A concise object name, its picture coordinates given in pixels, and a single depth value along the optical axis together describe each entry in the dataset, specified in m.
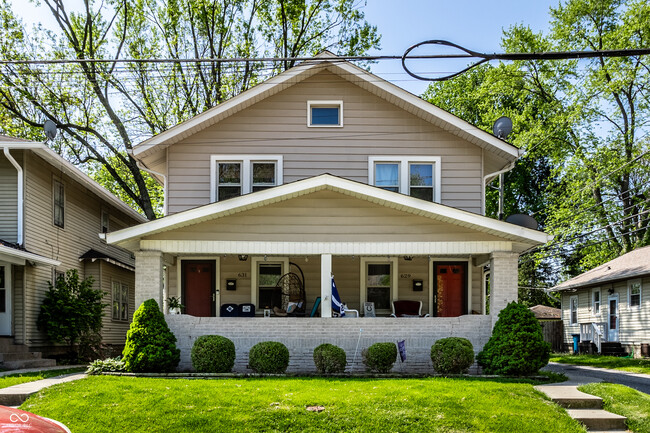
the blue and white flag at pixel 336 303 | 14.18
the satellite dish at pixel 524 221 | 16.11
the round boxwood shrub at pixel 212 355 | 12.52
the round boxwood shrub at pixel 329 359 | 12.38
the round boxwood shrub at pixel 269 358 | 12.33
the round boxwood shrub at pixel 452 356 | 12.54
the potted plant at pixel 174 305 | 15.28
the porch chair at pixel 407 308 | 16.64
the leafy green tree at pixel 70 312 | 17.17
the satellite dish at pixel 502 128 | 17.36
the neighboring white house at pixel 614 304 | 24.53
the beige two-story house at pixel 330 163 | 16.77
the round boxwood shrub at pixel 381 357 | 12.56
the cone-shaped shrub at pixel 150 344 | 12.54
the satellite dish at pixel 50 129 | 19.19
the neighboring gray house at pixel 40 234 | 16.11
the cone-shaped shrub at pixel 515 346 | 12.55
